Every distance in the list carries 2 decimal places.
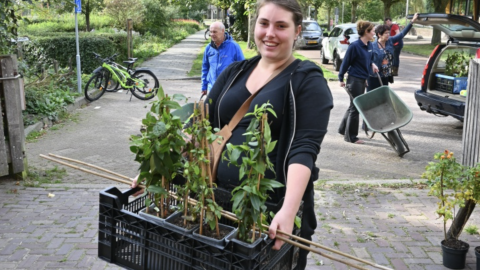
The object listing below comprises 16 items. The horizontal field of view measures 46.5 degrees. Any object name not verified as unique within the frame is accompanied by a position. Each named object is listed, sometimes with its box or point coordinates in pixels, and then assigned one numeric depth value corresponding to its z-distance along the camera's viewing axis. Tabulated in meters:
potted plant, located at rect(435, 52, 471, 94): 9.79
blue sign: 13.30
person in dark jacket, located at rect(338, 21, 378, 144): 9.24
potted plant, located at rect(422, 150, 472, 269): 4.48
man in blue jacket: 8.78
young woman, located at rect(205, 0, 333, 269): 2.49
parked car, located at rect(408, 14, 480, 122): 8.78
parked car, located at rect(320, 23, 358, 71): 20.15
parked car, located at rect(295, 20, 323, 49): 30.83
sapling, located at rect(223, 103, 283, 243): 2.13
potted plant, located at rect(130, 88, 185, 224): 2.35
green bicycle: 13.54
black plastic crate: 2.11
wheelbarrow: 8.38
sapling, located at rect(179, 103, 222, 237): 2.26
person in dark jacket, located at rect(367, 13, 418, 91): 9.79
